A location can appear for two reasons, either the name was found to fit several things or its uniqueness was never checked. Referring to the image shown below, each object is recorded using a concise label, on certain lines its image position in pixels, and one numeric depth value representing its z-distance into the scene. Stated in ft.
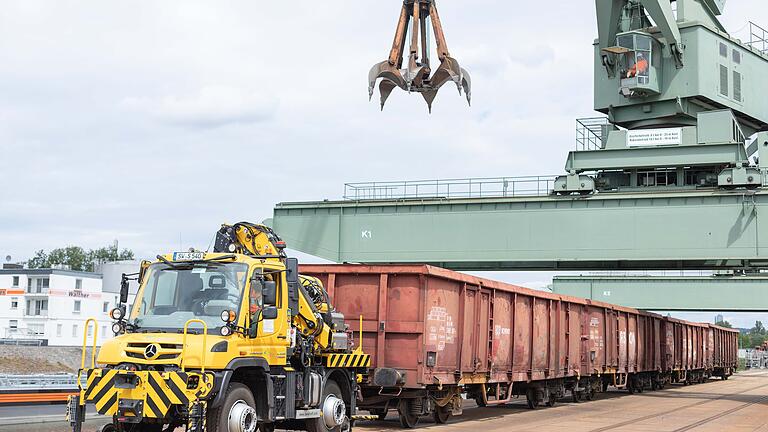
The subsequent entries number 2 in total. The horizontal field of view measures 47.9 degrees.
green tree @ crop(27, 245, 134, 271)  424.05
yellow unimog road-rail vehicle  33.91
